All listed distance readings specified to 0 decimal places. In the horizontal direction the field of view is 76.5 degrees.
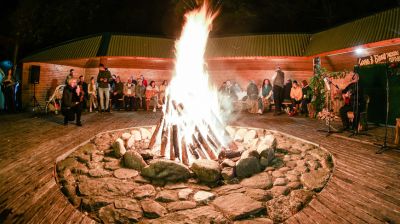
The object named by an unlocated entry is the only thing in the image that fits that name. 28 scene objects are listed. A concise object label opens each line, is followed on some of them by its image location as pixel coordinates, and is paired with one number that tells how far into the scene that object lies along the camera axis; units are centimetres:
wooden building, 1378
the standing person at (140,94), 1561
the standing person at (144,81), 1598
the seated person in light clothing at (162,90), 1609
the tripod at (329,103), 836
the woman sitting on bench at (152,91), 1556
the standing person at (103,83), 1356
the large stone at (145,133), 794
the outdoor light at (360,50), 1101
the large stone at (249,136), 771
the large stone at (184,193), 427
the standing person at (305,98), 1298
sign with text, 983
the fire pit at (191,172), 377
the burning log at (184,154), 571
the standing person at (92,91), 1417
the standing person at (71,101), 946
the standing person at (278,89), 1380
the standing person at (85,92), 1353
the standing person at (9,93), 1334
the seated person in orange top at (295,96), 1331
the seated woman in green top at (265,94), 1473
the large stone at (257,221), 338
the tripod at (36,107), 1321
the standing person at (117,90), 1520
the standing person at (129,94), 1520
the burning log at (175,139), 603
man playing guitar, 851
